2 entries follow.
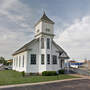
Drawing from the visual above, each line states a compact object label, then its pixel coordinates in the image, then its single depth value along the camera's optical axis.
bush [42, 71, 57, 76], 18.16
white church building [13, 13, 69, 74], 19.45
